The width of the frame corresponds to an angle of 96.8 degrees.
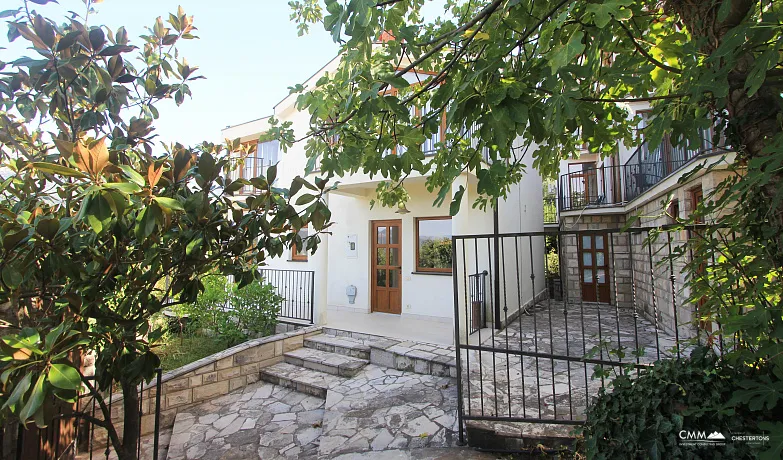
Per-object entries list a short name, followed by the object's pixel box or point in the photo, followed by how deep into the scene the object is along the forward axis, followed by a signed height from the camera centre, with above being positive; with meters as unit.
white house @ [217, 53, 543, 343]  7.32 -0.10
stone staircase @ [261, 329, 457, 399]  5.17 -1.76
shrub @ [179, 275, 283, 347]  6.38 -1.07
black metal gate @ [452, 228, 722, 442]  3.44 -1.53
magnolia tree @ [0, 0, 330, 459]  1.17 +0.16
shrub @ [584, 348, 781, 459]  1.51 -0.78
